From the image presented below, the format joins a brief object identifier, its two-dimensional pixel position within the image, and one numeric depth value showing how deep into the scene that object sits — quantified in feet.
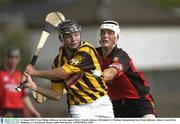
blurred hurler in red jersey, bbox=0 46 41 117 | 92.50
